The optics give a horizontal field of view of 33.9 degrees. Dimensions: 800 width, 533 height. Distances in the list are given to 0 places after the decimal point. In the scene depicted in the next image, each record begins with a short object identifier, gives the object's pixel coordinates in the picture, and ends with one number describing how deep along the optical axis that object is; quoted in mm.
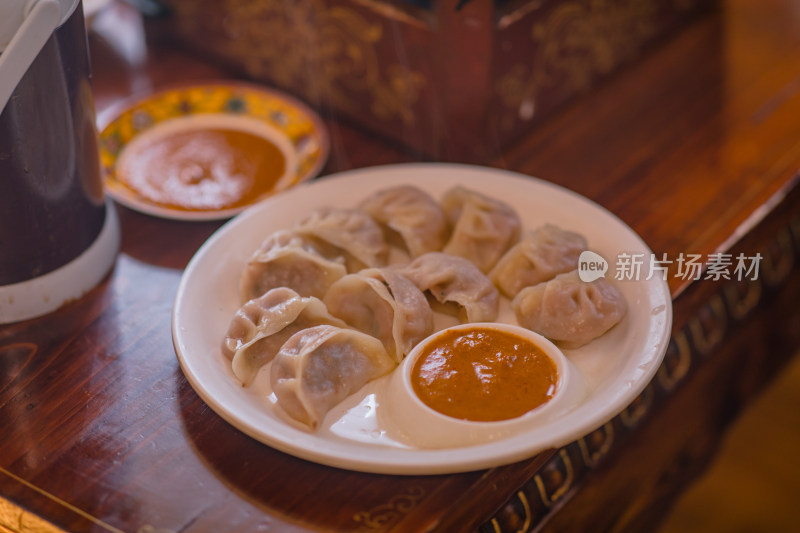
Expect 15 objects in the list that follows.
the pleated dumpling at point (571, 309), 691
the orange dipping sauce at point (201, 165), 840
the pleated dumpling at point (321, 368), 658
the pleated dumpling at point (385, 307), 693
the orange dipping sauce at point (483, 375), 644
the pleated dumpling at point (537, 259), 729
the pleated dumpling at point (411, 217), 759
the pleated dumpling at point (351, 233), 750
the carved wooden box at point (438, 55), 829
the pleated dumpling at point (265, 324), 688
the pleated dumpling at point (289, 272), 730
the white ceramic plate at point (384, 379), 629
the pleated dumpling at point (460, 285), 708
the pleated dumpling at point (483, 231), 757
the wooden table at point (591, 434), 638
